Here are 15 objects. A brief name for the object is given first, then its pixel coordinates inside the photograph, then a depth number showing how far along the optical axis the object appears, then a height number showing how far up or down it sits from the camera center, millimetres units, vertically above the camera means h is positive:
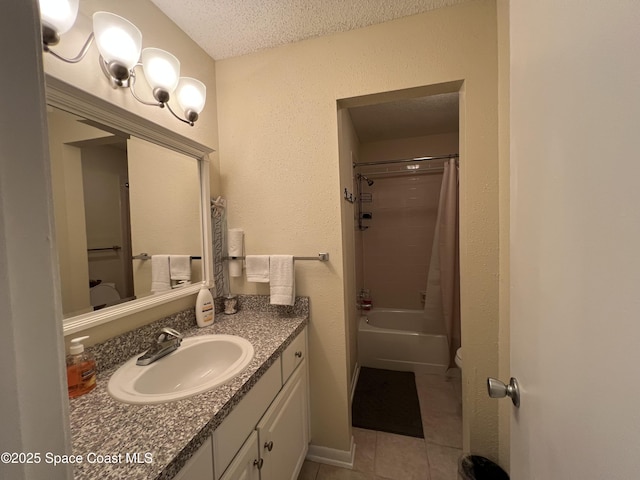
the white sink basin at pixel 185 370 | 741 -494
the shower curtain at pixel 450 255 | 2189 -241
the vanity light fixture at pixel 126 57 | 727 +694
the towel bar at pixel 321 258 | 1354 -142
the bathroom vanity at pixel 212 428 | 532 -480
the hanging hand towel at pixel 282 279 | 1326 -254
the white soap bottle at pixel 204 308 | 1252 -379
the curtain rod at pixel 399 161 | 2290 +708
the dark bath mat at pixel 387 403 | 1666 -1338
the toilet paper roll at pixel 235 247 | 1443 -68
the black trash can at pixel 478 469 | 1155 -1182
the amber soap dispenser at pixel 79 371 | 733 -403
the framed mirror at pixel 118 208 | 820 +132
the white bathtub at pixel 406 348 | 2229 -1121
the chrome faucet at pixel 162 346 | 914 -443
